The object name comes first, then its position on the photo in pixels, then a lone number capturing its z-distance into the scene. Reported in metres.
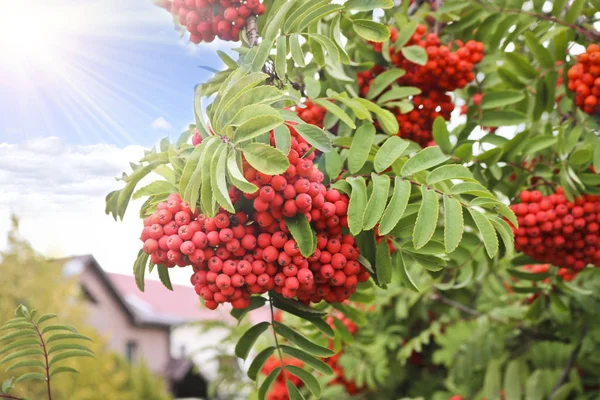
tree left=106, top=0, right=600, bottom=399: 0.47
